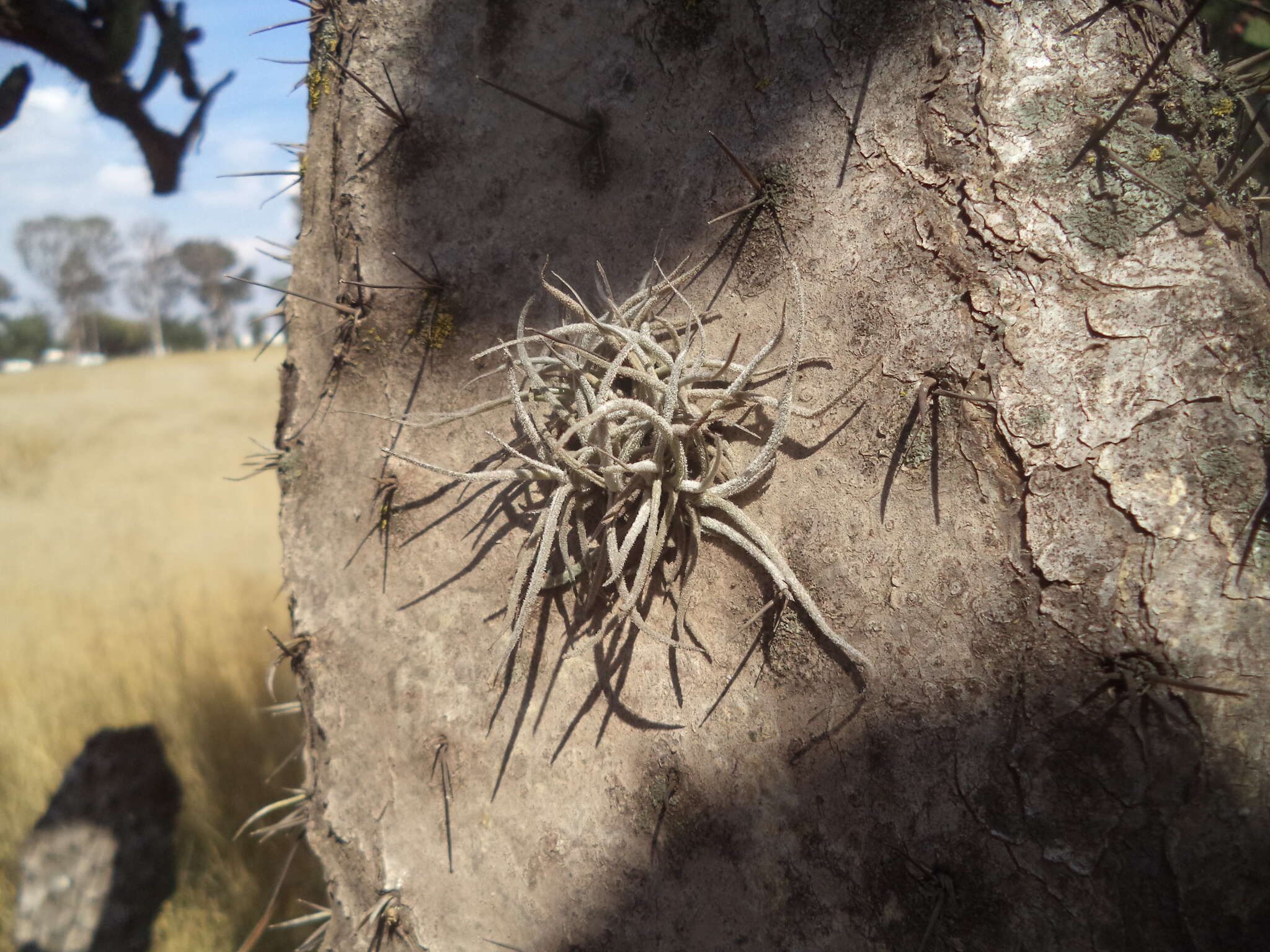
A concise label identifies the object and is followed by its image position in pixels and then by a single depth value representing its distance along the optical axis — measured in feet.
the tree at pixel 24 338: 115.44
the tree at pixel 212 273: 119.96
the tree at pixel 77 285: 127.85
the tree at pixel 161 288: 135.33
